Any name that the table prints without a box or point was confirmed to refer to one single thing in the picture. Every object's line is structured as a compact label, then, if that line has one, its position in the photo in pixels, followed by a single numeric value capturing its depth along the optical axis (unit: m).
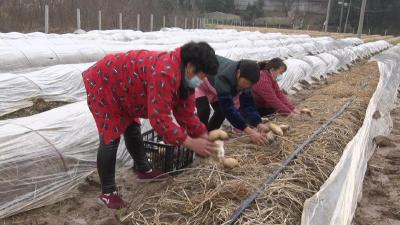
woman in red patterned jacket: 2.66
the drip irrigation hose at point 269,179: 2.66
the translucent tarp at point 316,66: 10.57
